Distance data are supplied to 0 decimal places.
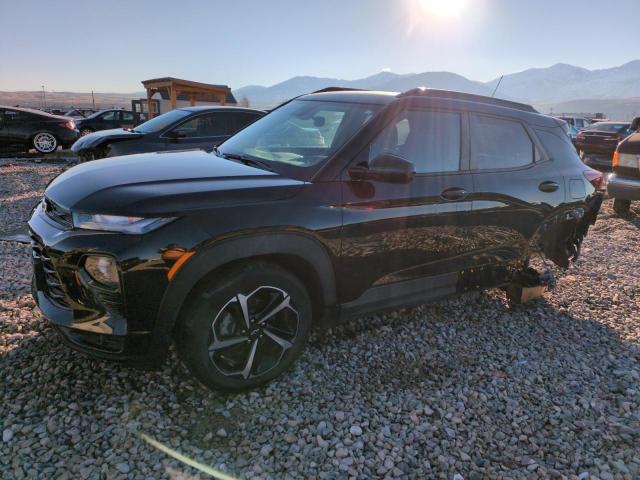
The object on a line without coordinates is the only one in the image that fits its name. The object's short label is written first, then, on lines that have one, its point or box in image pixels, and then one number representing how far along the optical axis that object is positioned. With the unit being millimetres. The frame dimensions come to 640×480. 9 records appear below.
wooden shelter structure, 19672
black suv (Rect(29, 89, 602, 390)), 2359
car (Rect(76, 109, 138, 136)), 20547
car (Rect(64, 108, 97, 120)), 31850
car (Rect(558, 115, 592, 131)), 24709
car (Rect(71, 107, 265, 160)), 7609
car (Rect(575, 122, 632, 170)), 14273
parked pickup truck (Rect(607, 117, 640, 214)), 7520
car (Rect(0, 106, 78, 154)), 13172
